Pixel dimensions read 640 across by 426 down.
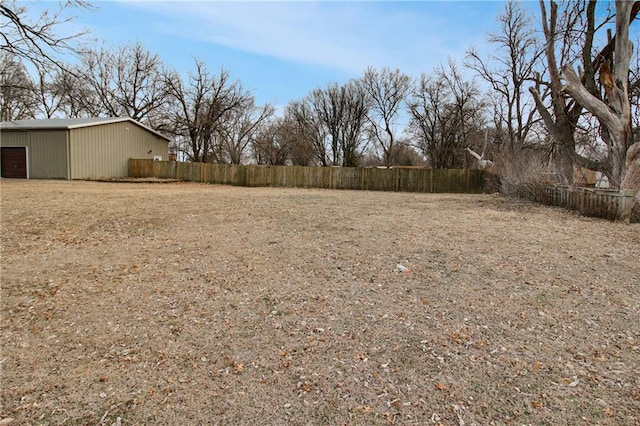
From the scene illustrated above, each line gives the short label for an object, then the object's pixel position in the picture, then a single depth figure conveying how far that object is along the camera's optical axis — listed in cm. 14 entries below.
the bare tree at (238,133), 3284
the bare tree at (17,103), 1783
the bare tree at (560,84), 1191
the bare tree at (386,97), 3306
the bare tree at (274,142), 3569
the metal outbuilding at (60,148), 1814
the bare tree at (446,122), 2867
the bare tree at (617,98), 991
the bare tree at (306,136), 3522
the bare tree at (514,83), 2092
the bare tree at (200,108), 2948
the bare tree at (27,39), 791
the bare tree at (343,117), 3453
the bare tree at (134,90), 3022
